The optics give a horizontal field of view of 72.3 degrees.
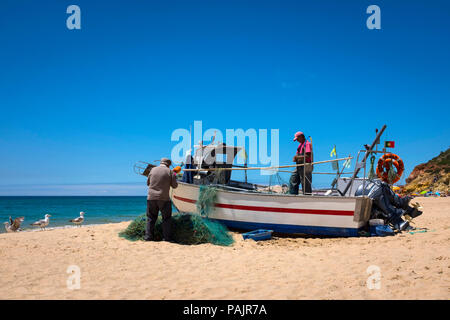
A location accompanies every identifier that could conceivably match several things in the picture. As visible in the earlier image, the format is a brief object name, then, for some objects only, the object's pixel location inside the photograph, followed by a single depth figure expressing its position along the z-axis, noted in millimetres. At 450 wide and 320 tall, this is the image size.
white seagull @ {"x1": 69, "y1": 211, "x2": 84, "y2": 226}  15009
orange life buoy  9125
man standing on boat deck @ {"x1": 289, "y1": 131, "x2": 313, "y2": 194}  8945
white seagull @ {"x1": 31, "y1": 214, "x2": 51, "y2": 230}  14156
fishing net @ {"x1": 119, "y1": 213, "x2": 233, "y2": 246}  7715
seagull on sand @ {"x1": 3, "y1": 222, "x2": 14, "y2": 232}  14427
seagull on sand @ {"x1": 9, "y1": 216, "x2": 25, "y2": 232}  14452
